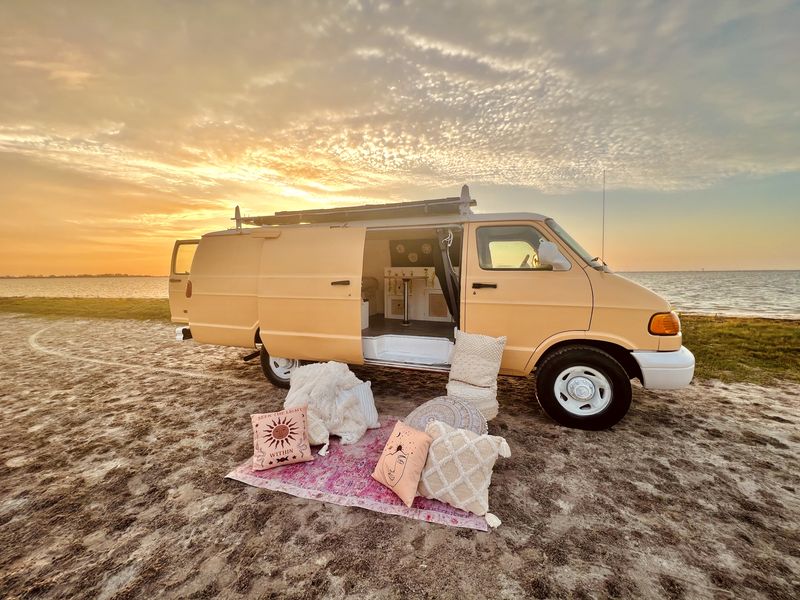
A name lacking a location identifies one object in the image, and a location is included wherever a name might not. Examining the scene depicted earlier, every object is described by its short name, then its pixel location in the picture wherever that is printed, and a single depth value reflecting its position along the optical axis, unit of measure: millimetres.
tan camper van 3928
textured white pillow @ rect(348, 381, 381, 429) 4164
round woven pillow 3529
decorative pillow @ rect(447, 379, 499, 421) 4082
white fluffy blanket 3863
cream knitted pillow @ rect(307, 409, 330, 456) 3672
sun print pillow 3316
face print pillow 2816
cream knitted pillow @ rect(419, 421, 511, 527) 2719
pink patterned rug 2703
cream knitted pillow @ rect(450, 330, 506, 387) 4105
